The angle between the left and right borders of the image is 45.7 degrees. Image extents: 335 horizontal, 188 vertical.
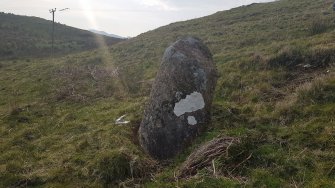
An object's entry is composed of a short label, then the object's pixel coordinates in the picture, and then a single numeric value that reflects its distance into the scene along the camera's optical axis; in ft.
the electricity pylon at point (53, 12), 179.01
